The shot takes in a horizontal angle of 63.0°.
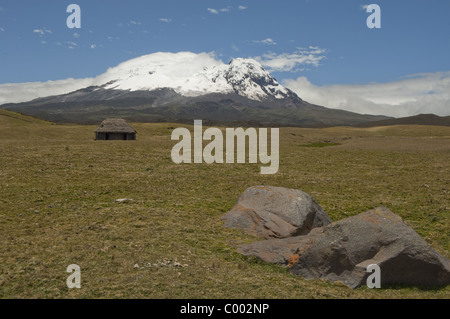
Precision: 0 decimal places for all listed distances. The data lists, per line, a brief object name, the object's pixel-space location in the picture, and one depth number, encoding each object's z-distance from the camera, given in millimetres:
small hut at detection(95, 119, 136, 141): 79750
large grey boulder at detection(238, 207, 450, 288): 12828
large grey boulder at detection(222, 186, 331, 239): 17645
